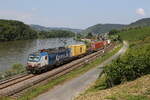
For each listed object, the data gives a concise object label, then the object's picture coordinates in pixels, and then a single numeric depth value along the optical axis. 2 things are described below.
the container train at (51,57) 34.00
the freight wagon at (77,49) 48.56
